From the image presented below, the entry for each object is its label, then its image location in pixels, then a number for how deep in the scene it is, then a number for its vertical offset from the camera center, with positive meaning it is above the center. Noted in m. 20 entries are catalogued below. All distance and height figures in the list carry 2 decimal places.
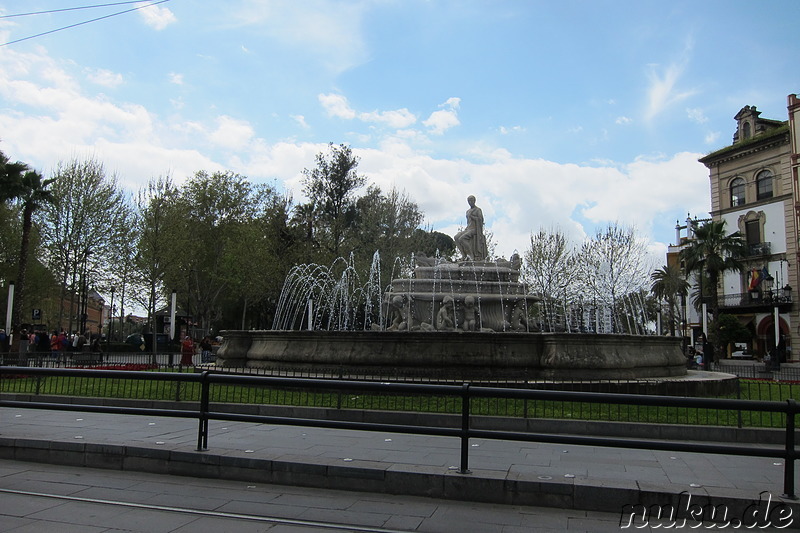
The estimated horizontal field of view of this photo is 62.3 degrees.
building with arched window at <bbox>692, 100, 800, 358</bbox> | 45.34 +9.49
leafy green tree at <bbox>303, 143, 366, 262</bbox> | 50.62 +11.51
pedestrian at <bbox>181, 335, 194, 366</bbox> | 21.19 -0.54
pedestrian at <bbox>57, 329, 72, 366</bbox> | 27.32 -0.41
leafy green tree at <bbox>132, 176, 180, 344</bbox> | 33.53 +5.18
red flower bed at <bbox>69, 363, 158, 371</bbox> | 20.71 -1.06
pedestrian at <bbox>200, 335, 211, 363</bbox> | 24.70 -0.59
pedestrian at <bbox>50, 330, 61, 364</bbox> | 27.61 -0.57
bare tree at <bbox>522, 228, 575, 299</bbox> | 45.62 +5.04
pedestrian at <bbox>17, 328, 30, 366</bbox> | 19.66 -0.57
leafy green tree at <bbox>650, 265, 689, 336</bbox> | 56.67 +5.02
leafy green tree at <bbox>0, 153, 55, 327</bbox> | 31.17 +6.75
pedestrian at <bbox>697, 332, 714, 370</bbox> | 26.05 -0.51
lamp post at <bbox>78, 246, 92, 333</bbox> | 40.19 +3.21
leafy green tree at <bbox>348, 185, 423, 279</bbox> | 43.34 +7.29
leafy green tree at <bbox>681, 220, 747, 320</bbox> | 39.81 +5.64
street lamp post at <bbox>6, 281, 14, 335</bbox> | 26.70 +1.21
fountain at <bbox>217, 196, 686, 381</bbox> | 12.73 -0.12
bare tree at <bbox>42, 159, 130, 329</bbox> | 39.69 +6.69
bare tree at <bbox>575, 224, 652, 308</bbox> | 45.72 +4.99
